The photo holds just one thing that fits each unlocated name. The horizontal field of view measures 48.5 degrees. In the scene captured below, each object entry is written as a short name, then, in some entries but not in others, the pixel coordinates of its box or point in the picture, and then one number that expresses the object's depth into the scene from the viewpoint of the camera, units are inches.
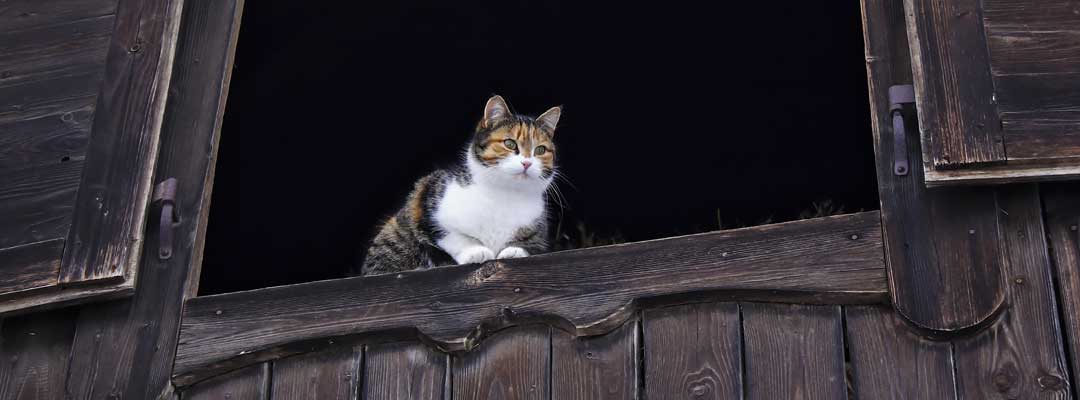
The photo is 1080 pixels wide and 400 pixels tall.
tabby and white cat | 161.3
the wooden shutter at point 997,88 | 114.6
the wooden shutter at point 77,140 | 133.3
